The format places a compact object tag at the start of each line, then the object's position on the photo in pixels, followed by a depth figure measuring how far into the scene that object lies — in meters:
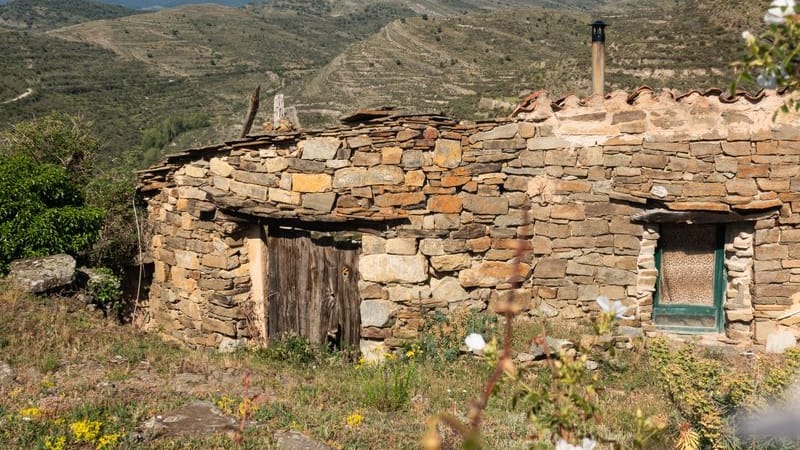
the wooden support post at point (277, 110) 9.18
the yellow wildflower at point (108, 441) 4.31
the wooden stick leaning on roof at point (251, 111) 8.87
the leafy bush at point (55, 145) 11.42
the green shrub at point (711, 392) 4.20
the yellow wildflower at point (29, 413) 4.72
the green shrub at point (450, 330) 7.00
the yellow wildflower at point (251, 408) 5.09
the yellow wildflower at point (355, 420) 5.00
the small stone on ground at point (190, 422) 4.79
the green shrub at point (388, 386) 5.68
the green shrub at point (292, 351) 7.38
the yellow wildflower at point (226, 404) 5.27
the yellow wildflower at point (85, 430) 4.27
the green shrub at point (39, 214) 8.44
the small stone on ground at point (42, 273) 7.73
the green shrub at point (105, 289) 8.57
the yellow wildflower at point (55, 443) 4.23
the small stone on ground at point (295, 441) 4.63
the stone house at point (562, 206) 6.94
